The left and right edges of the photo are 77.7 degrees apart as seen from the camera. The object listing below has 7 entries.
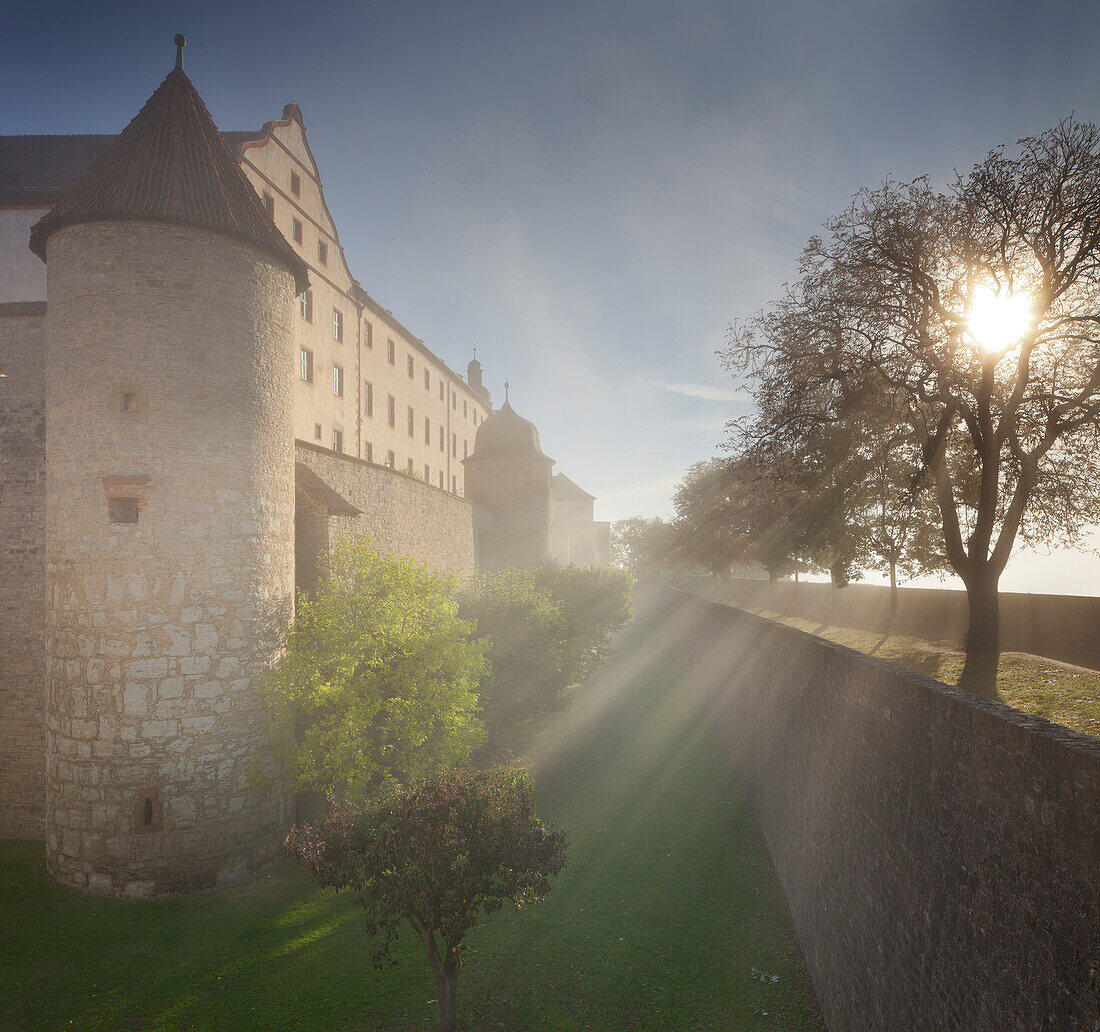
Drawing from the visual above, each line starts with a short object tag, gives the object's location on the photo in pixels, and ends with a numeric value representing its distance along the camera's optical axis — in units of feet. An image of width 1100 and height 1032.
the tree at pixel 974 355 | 39.55
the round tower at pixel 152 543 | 40.81
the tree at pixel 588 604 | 91.51
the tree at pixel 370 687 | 44.50
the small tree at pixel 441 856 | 26.23
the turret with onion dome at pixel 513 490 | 120.06
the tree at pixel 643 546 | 205.05
